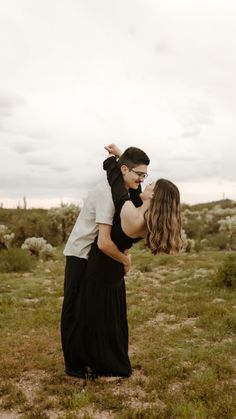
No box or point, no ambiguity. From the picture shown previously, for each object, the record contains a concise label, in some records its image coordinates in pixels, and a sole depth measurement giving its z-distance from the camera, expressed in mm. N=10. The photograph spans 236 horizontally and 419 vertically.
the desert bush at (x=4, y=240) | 16281
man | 4688
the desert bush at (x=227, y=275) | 9648
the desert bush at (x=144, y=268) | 12484
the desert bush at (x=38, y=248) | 15066
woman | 4590
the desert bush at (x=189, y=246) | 16297
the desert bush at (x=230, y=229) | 16688
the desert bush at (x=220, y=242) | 17453
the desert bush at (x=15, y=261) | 12672
